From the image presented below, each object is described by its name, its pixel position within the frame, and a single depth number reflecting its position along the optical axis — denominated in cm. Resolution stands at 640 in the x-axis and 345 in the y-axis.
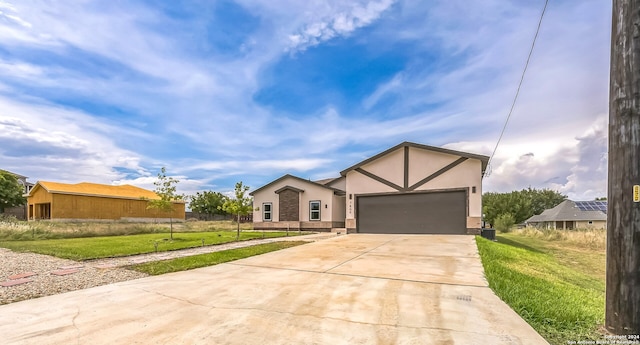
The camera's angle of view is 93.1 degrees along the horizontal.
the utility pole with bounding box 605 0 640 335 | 308
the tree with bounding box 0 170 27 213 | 2927
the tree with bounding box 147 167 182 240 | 1578
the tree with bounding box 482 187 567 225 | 4064
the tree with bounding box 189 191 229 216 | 4366
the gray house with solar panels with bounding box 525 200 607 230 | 3600
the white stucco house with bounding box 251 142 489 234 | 1553
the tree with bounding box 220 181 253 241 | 1462
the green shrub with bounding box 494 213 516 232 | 3030
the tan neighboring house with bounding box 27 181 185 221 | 2670
